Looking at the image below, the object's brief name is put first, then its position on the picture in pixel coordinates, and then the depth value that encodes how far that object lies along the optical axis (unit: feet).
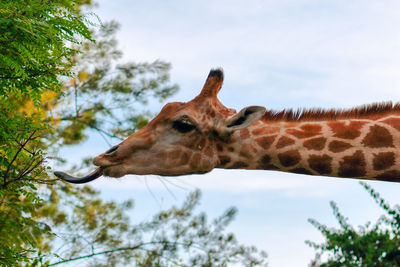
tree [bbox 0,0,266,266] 32.07
